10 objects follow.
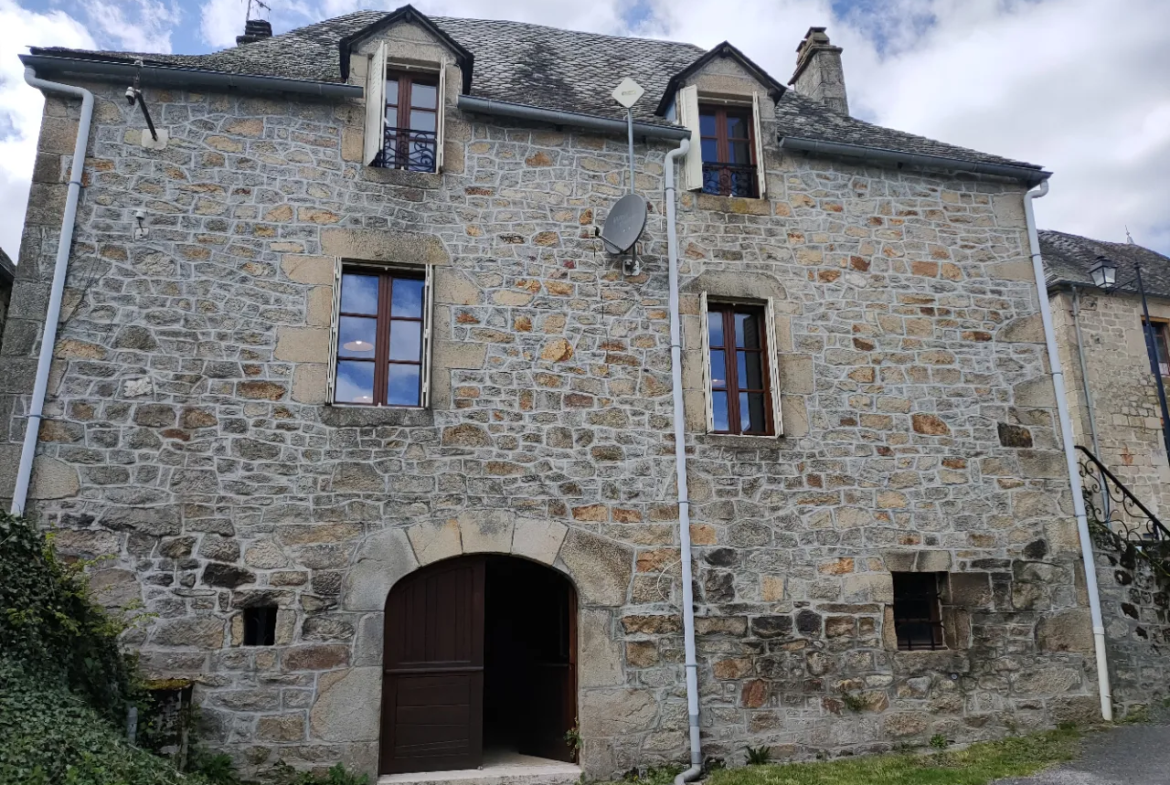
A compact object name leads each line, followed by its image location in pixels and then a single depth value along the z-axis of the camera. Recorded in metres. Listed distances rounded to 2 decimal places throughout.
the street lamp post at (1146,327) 12.34
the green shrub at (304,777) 5.84
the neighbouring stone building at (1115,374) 13.31
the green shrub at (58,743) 4.03
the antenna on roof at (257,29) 10.29
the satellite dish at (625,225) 7.17
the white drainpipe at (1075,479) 7.38
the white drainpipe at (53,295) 5.92
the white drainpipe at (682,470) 6.49
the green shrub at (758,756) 6.57
